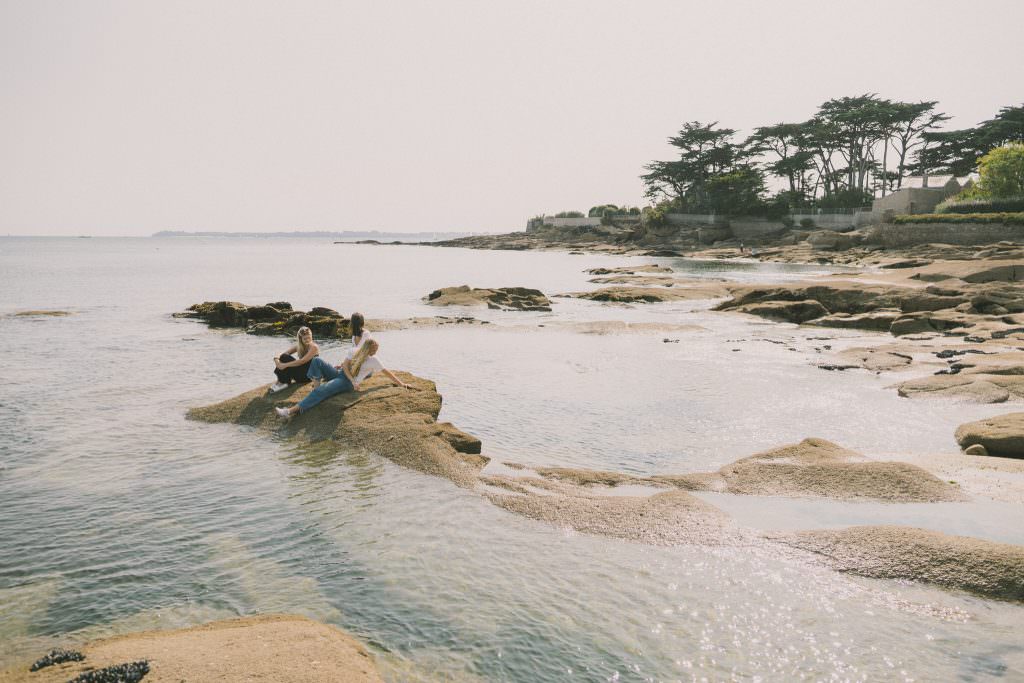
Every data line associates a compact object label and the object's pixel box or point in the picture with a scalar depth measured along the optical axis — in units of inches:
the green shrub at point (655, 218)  4238.7
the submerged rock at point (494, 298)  1451.6
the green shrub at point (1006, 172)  2546.8
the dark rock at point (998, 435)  404.5
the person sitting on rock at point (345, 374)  488.4
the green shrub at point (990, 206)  2373.3
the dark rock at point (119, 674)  174.1
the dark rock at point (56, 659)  192.2
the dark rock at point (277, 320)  1065.5
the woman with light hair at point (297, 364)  527.5
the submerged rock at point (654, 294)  1544.0
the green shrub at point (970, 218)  2261.3
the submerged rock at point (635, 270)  2292.1
